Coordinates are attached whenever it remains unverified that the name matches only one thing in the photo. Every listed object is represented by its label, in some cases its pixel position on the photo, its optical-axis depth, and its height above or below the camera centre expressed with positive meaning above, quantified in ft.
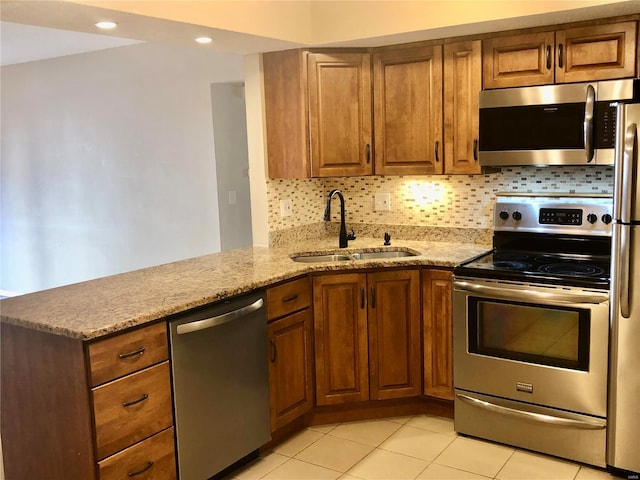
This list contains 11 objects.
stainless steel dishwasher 8.29 -2.98
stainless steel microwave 9.61 +0.58
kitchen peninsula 7.21 -2.34
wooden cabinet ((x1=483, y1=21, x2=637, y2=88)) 9.59 +1.63
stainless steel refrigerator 8.23 -1.98
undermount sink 12.05 -1.72
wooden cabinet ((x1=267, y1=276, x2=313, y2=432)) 9.96 -2.97
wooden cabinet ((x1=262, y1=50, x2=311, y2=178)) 11.78 +1.04
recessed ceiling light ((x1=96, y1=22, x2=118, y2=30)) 8.88 +2.12
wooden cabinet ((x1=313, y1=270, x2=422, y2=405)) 10.79 -2.94
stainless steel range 9.14 -2.64
